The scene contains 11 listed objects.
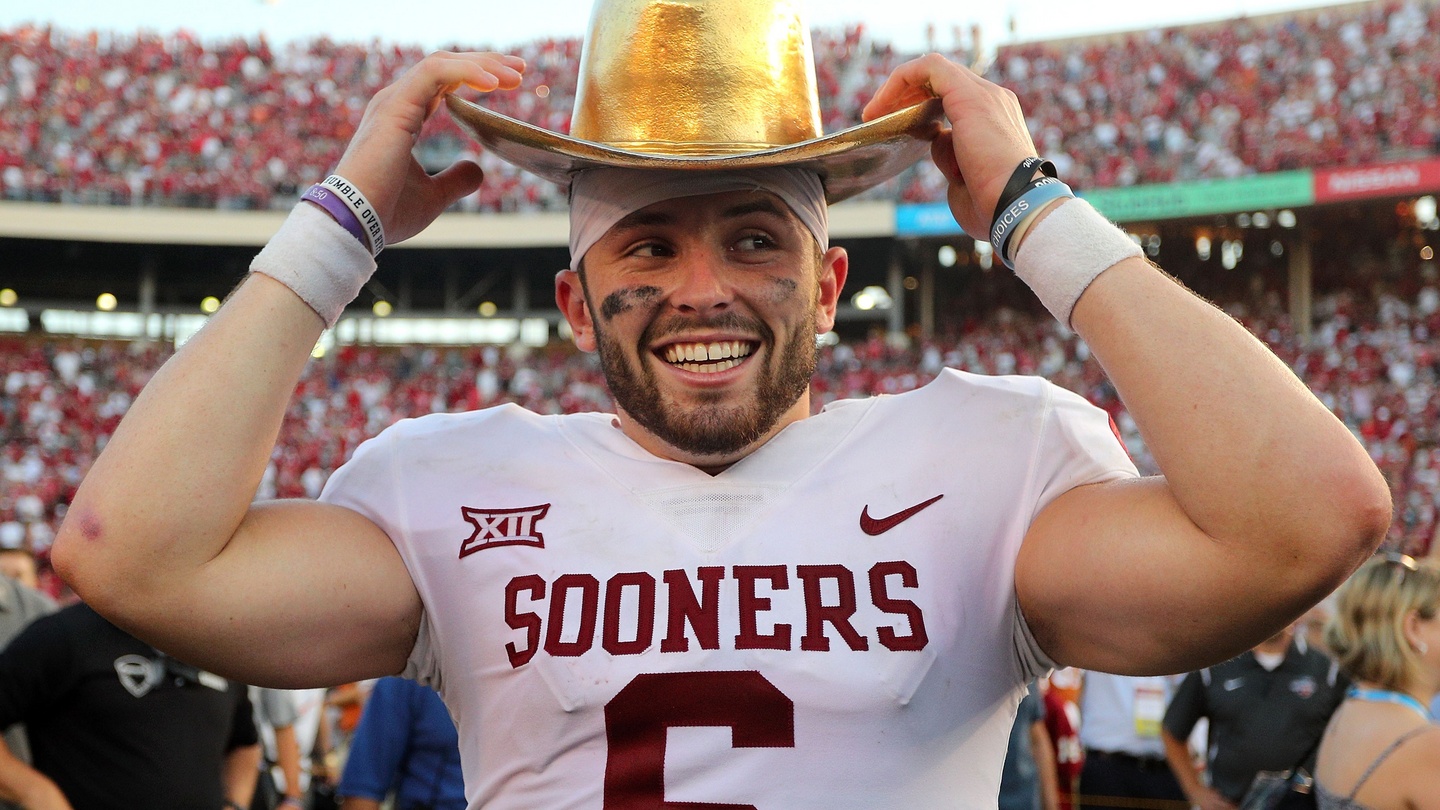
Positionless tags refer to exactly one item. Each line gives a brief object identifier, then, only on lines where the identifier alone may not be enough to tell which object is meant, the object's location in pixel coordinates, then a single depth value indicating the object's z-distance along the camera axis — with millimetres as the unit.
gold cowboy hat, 2023
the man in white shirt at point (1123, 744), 6664
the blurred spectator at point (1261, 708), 5508
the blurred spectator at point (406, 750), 4402
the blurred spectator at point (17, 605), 5113
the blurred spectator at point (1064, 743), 7012
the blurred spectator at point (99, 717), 4051
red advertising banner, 21297
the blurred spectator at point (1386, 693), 3465
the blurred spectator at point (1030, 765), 5414
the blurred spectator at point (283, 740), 5590
